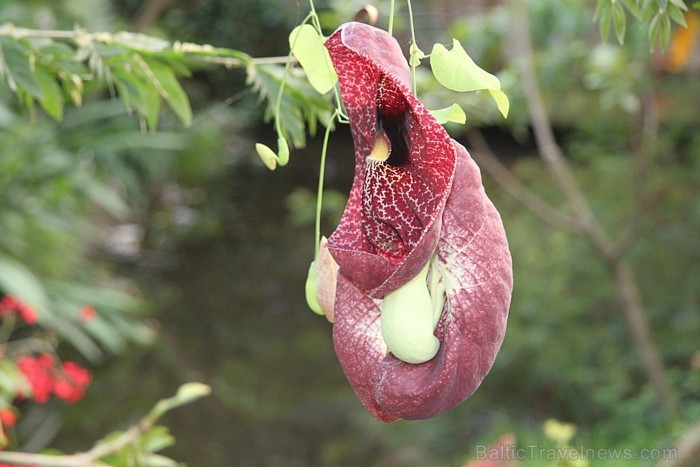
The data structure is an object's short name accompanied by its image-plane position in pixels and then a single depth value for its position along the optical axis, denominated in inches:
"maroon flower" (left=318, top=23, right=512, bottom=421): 63.0
